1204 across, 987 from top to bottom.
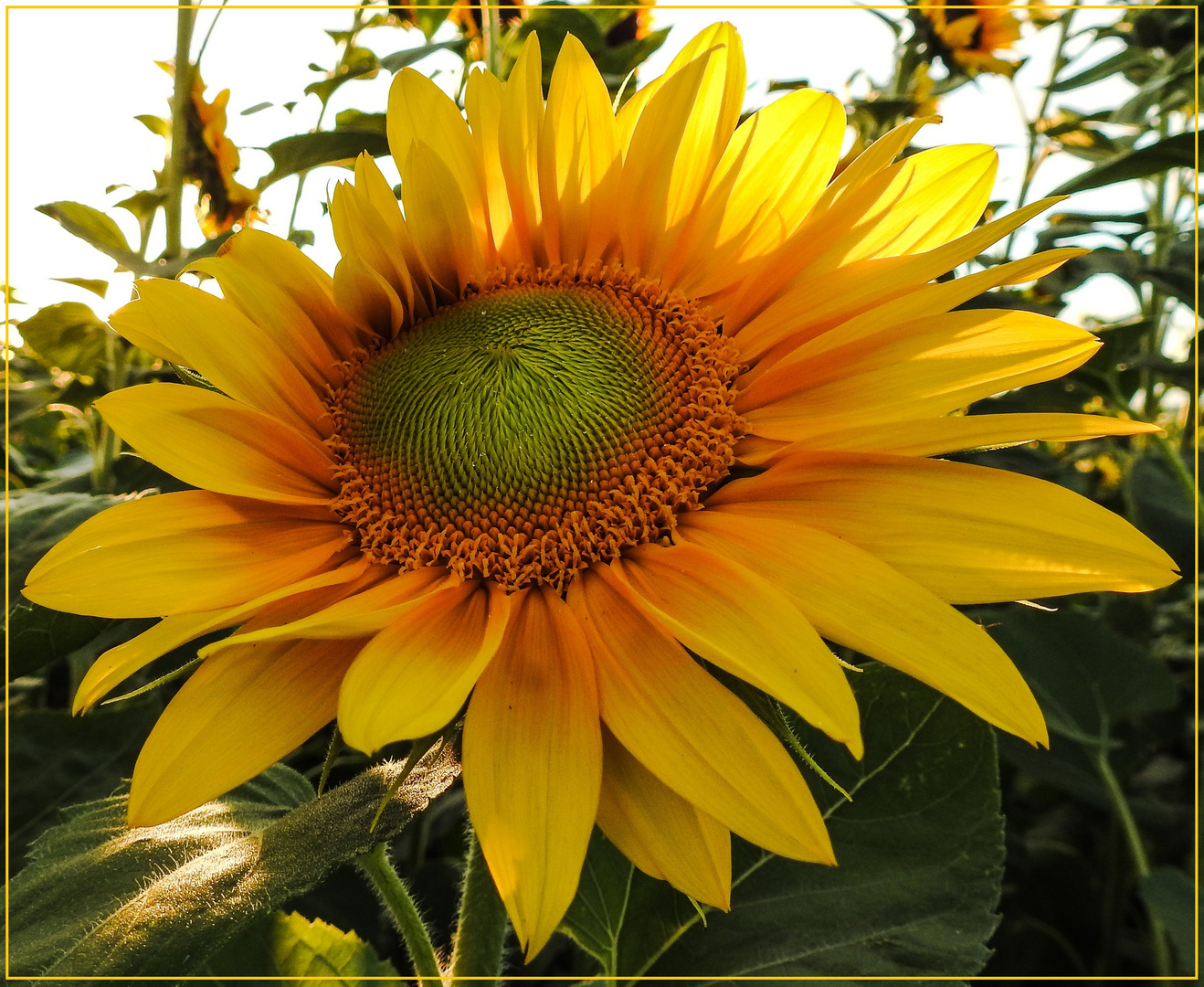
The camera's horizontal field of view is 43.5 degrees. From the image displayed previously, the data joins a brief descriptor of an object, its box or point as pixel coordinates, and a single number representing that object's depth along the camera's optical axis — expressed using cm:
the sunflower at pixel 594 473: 31
